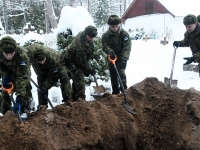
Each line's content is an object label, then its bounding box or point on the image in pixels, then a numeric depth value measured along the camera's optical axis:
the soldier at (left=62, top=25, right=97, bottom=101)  4.70
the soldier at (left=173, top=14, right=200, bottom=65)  4.88
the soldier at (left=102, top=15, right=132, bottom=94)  5.05
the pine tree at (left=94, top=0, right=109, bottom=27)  27.62
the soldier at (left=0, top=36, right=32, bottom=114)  3.64
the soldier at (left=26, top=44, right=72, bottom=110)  4.52
